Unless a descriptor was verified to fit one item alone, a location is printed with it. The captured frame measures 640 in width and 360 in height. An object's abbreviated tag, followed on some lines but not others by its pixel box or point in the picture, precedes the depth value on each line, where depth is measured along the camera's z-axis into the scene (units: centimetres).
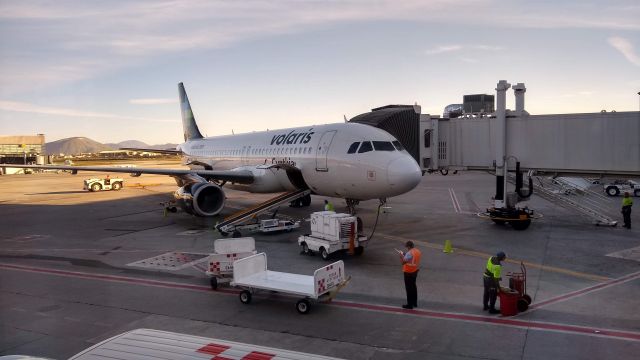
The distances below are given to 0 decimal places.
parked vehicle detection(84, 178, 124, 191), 4838
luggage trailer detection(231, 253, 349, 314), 1083
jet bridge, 1836
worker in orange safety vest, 1104
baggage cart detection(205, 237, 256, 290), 1295
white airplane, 1812
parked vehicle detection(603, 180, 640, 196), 3372
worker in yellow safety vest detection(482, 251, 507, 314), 1053
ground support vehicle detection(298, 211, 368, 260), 1589
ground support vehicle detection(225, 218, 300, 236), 2088
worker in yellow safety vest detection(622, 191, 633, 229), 2088
